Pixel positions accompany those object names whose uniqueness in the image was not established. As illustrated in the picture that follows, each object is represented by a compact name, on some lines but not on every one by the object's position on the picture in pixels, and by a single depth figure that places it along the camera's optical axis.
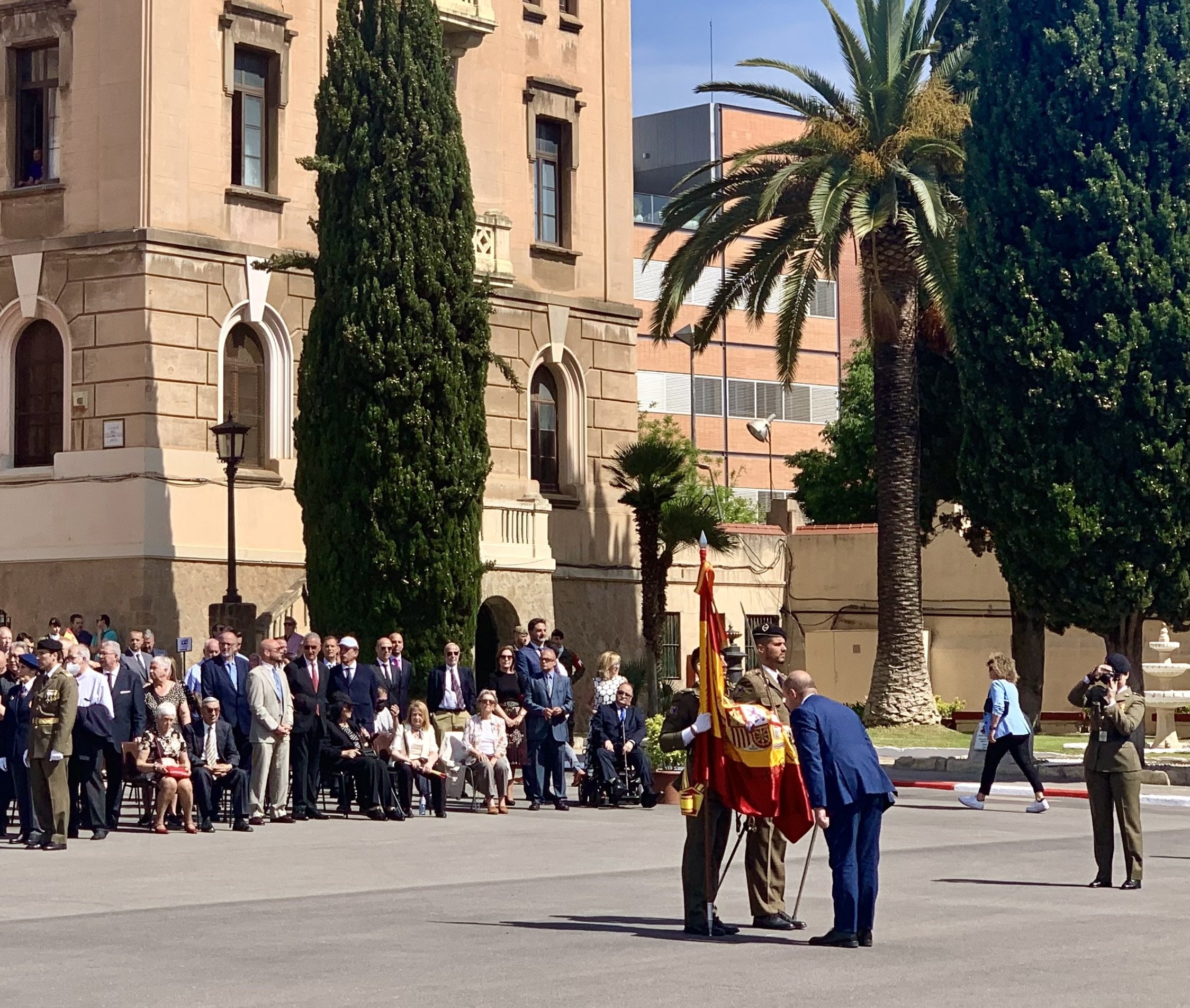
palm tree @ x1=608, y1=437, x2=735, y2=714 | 37.91
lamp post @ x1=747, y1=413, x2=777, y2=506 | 64.38
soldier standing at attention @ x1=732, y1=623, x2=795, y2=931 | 13.09
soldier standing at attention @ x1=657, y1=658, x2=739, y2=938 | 12.70
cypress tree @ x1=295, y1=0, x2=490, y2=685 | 29.64
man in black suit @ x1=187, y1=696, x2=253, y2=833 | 20.84
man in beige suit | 21.38
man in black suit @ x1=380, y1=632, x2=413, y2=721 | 23.80
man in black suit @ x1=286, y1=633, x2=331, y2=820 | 21.97
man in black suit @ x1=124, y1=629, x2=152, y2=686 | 22.84
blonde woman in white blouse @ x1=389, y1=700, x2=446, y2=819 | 22.55
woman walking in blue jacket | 23.11
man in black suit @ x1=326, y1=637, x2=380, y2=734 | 22.69
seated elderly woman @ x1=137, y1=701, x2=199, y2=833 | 20.58
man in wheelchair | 23.81
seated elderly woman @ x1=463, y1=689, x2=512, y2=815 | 23.28
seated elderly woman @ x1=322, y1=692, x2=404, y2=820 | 22.34
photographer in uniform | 15.52
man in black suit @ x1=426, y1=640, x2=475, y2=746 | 24.86
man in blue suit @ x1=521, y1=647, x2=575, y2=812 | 23.84
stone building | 31.17
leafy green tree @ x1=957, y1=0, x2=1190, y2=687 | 29.33
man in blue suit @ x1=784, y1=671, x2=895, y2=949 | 12.13
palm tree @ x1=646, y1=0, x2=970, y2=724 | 33.69
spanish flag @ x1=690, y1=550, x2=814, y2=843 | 12.78
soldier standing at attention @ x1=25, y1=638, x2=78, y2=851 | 18.83
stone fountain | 31.69
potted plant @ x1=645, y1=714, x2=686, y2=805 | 24.31
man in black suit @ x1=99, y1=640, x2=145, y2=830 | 20.52
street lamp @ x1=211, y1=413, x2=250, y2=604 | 28.58
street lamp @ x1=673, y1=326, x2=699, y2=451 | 69.31
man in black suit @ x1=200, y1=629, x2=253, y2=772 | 21.78
